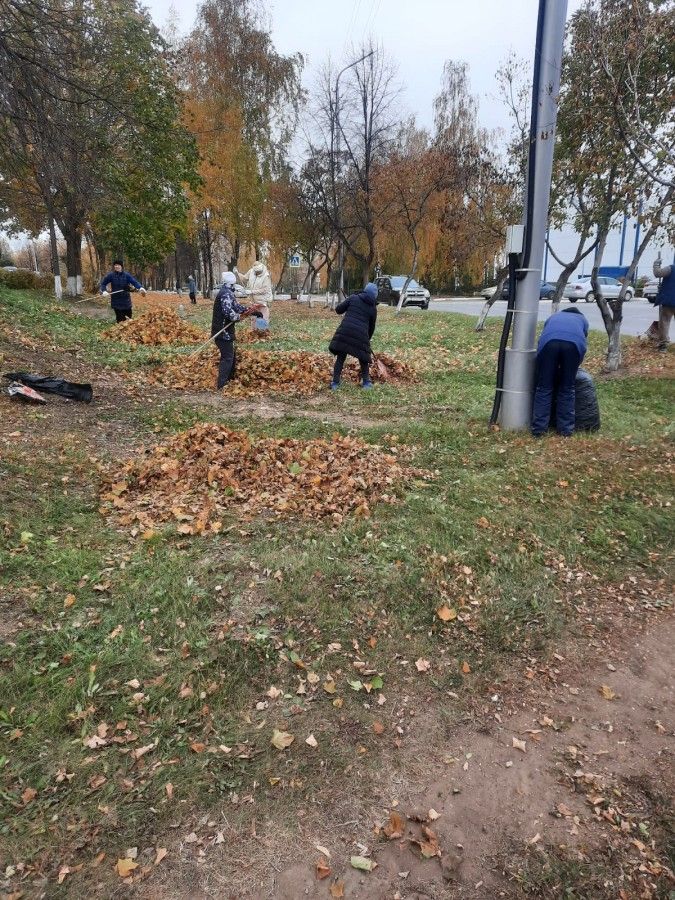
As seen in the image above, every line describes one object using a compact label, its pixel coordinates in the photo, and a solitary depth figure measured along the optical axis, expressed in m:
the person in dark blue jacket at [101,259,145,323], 14.59
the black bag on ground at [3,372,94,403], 7.63
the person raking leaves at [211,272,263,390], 8.85
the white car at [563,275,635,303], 30.14
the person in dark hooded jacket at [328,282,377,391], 8.46
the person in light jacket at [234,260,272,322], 13.20
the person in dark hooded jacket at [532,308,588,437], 5.89
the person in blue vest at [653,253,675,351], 10.71
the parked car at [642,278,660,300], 27.09
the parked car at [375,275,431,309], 30.33
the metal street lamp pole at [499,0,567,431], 5.57
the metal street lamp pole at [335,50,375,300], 23.00
